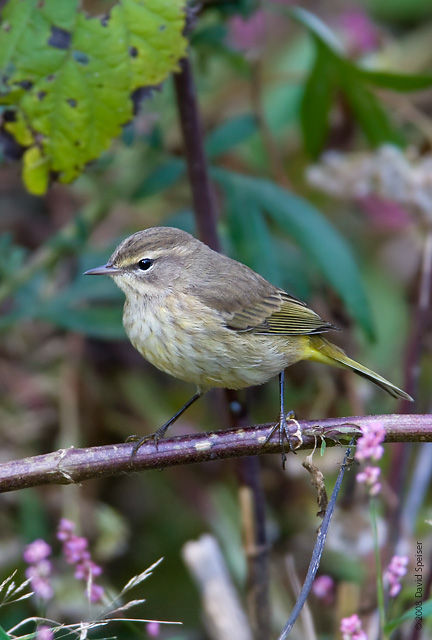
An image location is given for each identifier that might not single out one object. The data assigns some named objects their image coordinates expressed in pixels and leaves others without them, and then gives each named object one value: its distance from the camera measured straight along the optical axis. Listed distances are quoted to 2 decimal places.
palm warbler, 5.54
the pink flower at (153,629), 4.41
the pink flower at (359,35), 10.07
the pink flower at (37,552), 4.43
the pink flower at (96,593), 4.73
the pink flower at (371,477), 3.89
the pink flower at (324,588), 5.59
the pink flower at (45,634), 3.48
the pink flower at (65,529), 4.62
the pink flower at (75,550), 4.60
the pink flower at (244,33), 9.32
